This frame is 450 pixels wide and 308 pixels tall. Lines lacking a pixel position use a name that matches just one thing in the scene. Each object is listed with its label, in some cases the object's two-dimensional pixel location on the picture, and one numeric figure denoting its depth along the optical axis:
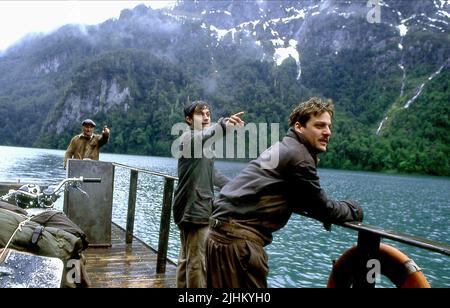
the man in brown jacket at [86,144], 7.24
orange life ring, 2.06
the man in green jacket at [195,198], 3.57
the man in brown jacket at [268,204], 2.30
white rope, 2.33
